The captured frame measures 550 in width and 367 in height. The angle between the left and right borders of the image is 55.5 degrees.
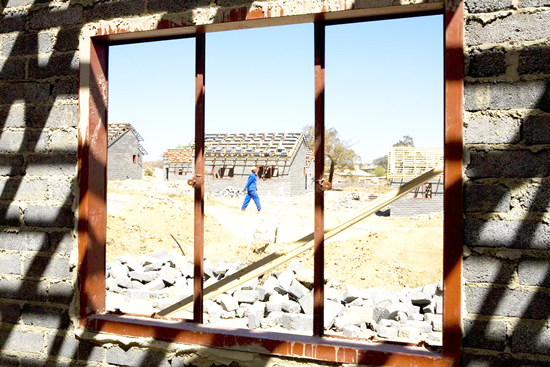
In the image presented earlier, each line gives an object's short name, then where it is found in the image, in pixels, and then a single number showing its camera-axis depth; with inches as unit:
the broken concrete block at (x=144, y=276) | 333.7
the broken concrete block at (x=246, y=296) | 288.1
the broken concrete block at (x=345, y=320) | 248.2
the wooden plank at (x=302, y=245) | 127.1
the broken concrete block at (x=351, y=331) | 239.6
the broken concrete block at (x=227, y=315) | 277.4
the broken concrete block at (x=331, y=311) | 249.6
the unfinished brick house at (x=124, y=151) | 1508.4
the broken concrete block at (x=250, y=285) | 302.0
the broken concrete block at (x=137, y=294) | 309.6
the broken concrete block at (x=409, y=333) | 235.0
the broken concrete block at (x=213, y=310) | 275.3
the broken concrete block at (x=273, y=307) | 274.5
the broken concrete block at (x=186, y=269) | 347.4
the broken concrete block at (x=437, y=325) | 249.3
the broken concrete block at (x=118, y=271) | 334.9
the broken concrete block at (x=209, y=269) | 344.2
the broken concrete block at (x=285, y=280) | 296.7
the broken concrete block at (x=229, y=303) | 281.6
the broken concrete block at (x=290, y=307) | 275.9
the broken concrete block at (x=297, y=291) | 287.9
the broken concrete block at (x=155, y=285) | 318.9
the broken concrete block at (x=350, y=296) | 288.4
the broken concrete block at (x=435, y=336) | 236.1
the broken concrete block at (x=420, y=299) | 278.1
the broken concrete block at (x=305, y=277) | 323.0
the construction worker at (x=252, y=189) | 721.6
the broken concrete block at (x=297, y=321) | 251.3
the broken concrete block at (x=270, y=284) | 296.5
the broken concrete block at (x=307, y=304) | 277.4
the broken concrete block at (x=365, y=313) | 257.8
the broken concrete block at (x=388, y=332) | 237.6
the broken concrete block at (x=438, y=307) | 273.9
